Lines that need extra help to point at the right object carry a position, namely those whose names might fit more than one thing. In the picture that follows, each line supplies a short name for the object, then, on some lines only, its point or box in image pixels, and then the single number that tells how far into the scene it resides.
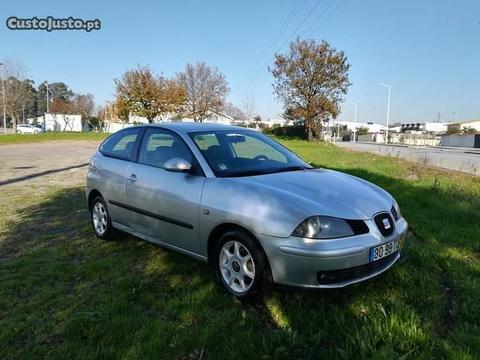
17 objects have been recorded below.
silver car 3.21
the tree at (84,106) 83.31
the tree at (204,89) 57.03
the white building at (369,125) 124.18
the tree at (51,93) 111.50
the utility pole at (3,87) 46.31
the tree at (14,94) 47.75
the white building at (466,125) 86.50
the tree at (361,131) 94.00
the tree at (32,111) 101.22
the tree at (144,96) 42.31
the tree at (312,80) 38.34
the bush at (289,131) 44.62
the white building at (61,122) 77.94
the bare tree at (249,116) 71.75
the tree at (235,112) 73.41
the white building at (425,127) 102.24
